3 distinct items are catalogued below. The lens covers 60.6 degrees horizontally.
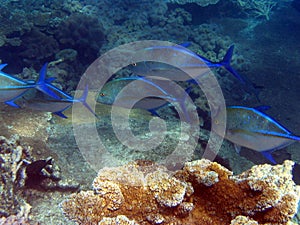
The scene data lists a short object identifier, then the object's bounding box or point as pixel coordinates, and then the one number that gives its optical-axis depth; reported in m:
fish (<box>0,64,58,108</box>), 2.66
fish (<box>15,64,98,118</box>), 2.90
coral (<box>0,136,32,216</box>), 2.40
